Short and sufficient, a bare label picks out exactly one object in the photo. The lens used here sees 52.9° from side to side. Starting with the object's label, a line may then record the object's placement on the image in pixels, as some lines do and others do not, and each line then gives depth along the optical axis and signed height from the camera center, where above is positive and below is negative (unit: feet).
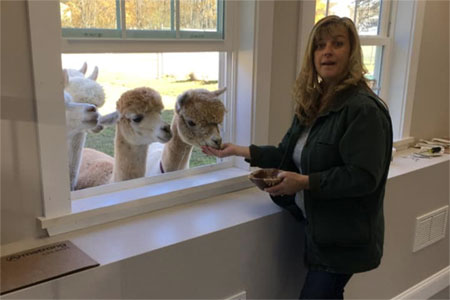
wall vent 8.29 -3.43
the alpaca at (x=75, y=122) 5.12 -0.97
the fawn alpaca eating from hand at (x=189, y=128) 6.21 -1.22
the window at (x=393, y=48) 8.52 -0.12
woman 4.74 -1.27
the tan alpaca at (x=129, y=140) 5.65 -1.32
